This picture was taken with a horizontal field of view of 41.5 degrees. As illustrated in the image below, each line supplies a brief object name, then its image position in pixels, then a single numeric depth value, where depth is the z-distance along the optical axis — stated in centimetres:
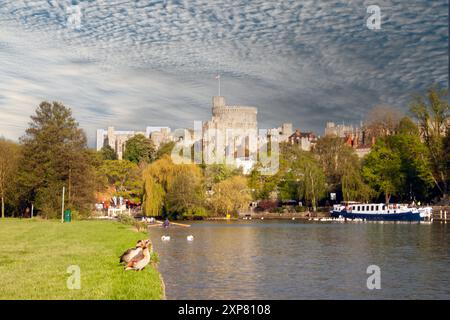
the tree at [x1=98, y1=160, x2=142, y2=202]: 9031
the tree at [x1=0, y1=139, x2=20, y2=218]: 6411
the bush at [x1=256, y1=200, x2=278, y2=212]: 9111
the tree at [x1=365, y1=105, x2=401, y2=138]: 9731
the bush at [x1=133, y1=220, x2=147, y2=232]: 4456
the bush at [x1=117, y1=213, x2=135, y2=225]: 4877
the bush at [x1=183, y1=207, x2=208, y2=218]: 7100
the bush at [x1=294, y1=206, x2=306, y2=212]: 8712
